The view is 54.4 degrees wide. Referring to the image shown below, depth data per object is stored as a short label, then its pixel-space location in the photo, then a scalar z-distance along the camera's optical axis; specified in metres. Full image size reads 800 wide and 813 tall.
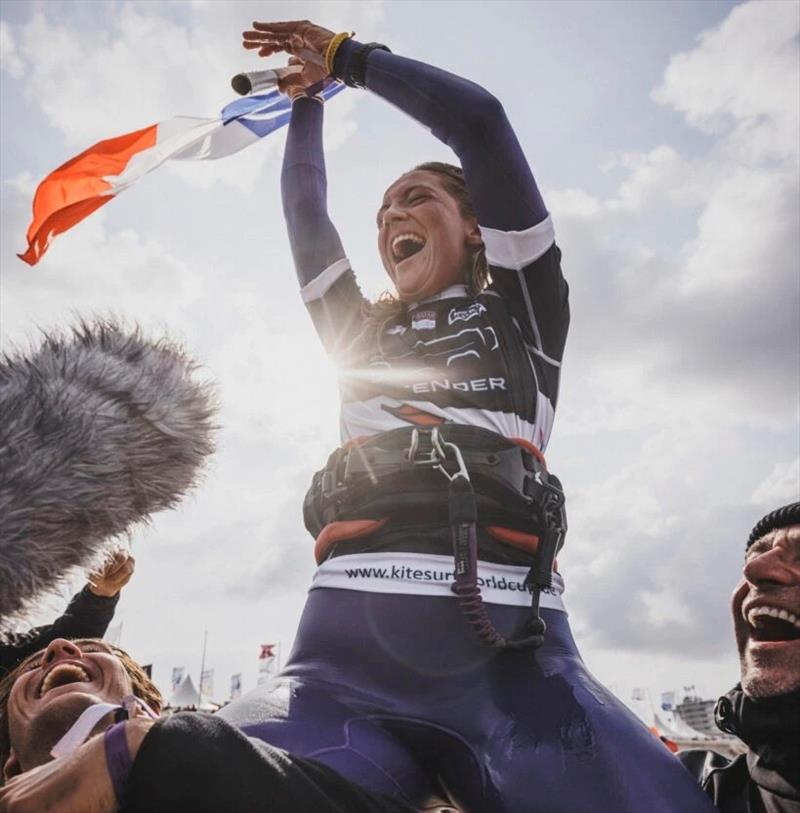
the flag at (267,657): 34.49
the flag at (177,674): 42.58
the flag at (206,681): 45.80
